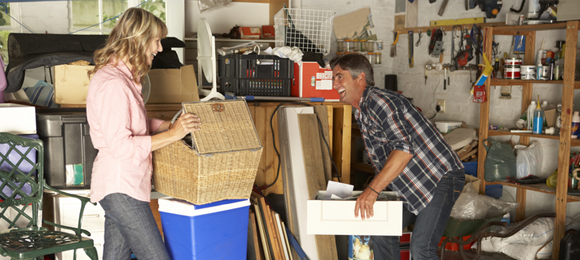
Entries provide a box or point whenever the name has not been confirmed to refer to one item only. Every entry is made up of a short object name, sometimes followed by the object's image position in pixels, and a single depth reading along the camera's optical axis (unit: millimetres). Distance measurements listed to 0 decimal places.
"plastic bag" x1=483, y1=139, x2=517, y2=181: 3854
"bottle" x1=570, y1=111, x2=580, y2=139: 3348
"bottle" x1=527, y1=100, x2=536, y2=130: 3778
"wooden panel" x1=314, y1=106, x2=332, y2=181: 3215
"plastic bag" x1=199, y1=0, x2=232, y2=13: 5141
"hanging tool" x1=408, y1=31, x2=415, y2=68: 4922
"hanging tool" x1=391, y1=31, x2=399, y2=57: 5147
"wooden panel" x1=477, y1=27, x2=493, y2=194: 3898
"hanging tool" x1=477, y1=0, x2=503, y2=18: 4109
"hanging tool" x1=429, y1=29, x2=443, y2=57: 4570
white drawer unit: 2740
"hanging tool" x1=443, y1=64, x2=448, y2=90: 4574
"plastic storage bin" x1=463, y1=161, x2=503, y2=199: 4008
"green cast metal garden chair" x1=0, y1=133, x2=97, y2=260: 2367
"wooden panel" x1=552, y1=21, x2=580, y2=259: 3297
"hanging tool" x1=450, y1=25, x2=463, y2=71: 4465
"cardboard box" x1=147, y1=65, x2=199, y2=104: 3086
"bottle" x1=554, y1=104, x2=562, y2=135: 3469
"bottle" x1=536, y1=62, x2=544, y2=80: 3617
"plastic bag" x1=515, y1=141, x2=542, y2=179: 3846
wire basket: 3482
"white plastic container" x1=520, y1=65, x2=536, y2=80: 3675
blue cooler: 2250
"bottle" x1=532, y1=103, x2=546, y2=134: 3607
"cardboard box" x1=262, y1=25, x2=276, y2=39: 5254
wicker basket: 2137
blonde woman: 1833
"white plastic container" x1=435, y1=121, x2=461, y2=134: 4322
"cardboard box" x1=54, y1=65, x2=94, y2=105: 2768
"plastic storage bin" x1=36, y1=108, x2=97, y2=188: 2627
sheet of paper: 2511
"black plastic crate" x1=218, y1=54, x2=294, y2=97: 3229
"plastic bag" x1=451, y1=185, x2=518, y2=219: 3457
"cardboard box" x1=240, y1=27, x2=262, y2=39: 5112
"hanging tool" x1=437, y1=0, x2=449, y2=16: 4576
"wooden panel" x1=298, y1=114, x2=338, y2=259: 3059
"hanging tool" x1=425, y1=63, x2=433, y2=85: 4727
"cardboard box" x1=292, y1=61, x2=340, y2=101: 3277
